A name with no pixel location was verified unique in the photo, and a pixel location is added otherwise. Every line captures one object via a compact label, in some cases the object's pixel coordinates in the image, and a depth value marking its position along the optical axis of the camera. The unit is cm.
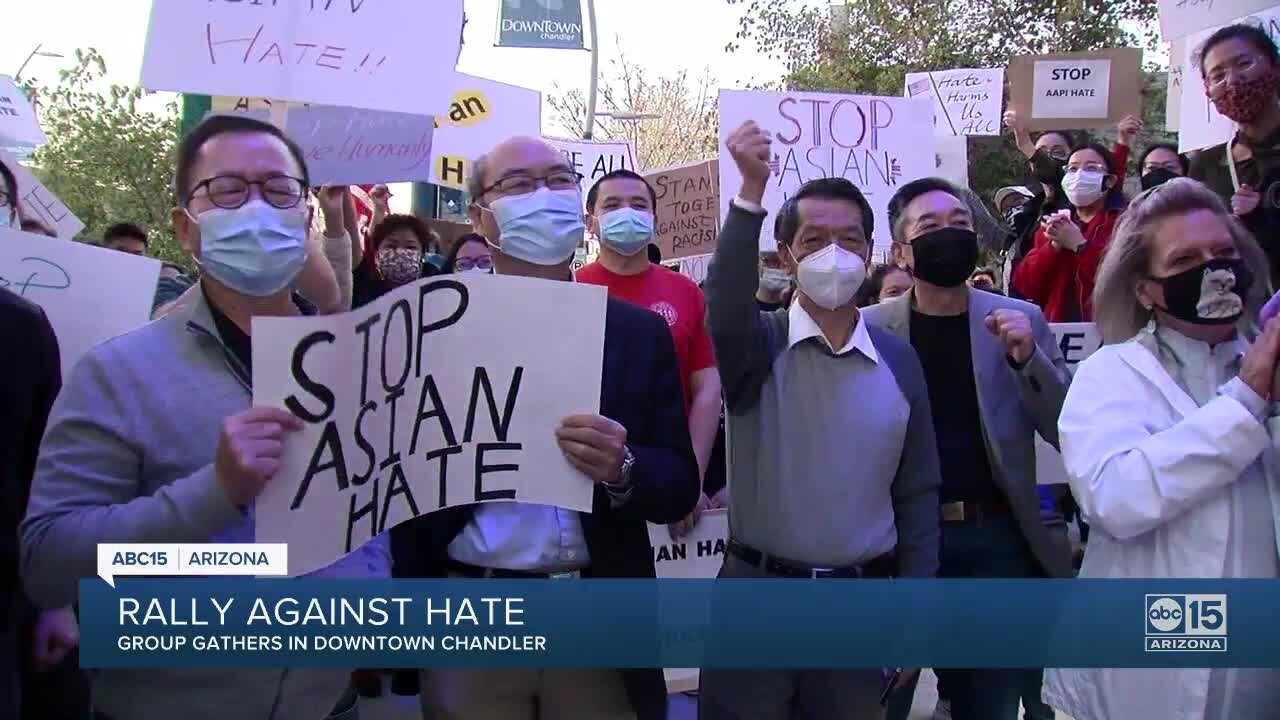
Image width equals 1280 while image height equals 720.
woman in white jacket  215
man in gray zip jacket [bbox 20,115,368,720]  183
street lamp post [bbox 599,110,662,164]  2038
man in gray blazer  298
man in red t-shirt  371
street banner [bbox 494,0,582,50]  1126
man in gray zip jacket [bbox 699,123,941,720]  260
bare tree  3022
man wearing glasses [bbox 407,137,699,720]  232
